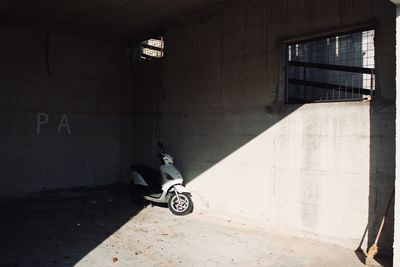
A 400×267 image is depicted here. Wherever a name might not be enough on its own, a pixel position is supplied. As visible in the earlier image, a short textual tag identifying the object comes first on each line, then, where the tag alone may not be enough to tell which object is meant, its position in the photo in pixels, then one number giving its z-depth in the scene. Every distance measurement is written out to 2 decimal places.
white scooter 6.23
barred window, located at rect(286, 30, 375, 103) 6.04
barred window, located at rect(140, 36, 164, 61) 8.68
